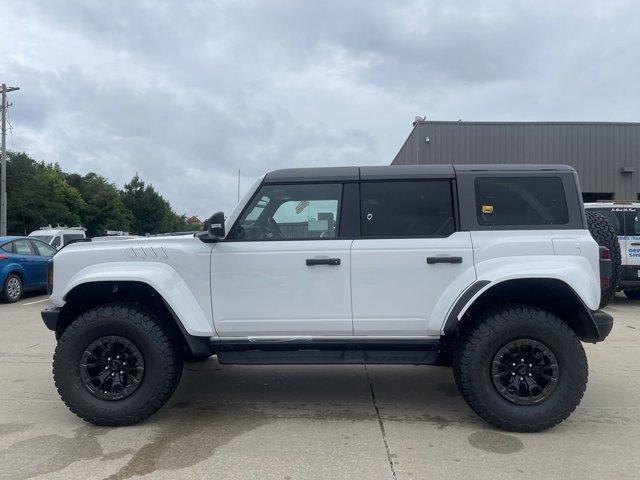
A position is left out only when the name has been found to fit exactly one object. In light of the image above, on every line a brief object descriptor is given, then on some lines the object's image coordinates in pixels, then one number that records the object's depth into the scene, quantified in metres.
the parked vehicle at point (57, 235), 18.13
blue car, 11.05
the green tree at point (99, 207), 60.78
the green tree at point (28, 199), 42.53
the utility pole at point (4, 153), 28.28
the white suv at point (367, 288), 4.00
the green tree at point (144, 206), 78.38
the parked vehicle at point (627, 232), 9.96
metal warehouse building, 20.34
